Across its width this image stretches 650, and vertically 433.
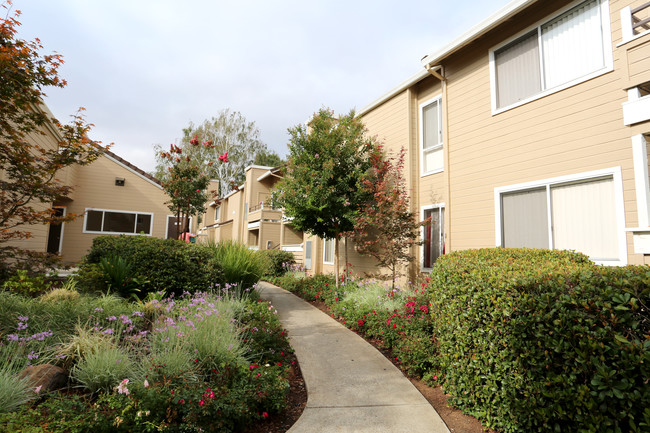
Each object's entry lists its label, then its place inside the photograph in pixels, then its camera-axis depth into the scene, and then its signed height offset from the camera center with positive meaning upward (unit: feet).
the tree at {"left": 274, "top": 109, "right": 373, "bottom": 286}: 31.27 +7.14
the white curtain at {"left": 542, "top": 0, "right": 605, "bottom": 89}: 18.66 +12.73
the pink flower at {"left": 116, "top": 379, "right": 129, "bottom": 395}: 9.26 -4.15
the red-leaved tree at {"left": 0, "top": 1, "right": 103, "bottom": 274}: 17.81 +7.05
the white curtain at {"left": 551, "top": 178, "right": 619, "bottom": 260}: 17.30 +2.11
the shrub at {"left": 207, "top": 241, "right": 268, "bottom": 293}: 26.68 -1.40
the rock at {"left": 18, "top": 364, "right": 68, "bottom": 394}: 9.99 -4.29
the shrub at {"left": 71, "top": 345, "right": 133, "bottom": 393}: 10.46 -4.17
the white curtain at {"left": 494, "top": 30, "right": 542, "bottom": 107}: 21.90 +12.90
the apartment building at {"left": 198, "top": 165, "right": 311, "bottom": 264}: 70.49 +7.21
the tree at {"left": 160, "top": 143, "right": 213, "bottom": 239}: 41.60 +7.85
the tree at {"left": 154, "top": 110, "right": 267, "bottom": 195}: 97.13 +31.41
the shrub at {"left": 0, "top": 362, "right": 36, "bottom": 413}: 8.64 -4.17
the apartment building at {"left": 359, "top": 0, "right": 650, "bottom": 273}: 16.35 +7.70
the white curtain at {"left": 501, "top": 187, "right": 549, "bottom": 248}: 20.46 +2.32
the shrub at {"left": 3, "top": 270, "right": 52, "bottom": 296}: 17.24 -2.39
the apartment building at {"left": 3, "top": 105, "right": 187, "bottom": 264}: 47.78 +5.94
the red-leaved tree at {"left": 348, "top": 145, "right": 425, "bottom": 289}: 26.50 +2.66
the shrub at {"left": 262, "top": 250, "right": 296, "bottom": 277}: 52.13 -2.33
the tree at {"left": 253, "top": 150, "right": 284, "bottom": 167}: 110.56 +31.95
